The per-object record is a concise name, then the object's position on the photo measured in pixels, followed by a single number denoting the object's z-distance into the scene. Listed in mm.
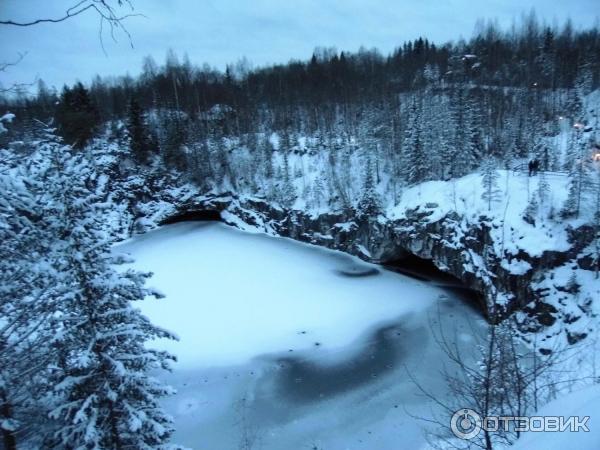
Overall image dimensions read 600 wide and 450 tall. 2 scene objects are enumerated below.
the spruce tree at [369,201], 30422
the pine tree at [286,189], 38031
